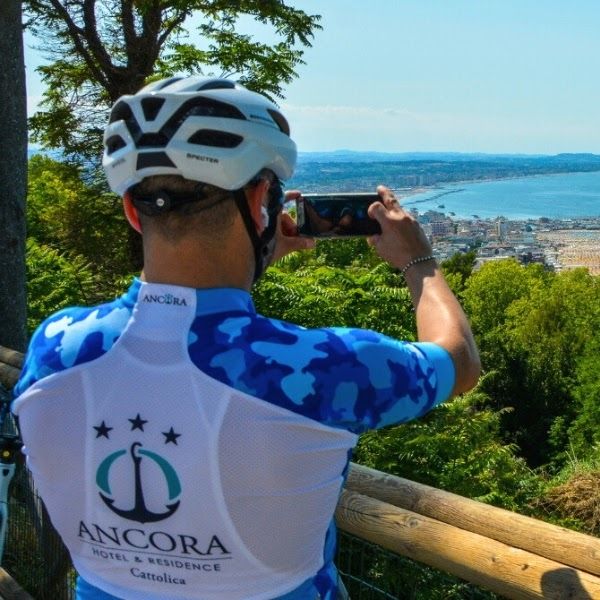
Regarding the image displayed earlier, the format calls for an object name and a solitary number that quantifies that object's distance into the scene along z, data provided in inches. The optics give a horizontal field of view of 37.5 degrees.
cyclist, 60.7
